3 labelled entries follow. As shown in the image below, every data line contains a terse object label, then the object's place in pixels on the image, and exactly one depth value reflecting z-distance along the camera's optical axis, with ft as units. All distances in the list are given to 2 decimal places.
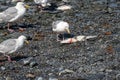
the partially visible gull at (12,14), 69.15
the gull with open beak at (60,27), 63.67
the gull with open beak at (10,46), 54.85
